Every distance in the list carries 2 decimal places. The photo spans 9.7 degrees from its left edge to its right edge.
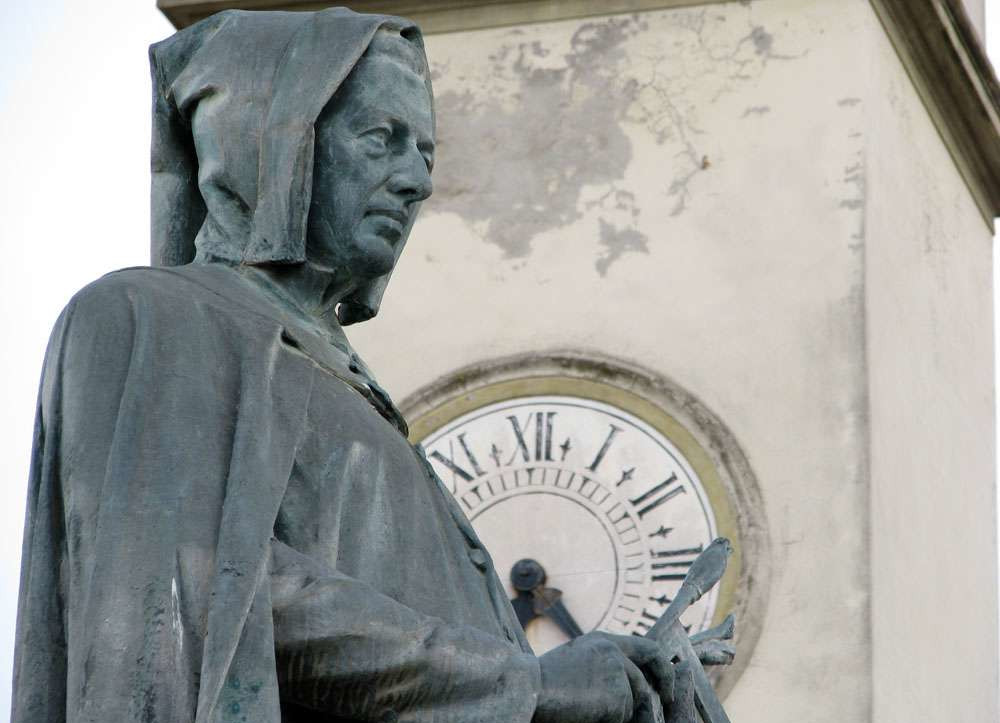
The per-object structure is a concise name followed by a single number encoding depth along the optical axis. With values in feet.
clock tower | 69.27
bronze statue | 18.22
